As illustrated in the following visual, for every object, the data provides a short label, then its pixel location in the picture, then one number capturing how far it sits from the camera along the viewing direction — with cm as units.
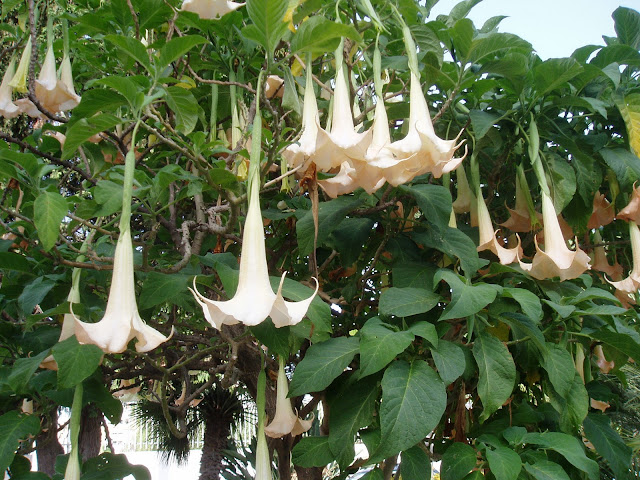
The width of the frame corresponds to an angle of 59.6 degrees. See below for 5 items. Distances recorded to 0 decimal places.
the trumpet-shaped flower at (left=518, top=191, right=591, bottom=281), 102
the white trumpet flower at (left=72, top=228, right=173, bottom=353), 65
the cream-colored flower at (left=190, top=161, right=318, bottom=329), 64
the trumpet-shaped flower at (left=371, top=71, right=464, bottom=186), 81
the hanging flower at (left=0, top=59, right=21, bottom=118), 133
